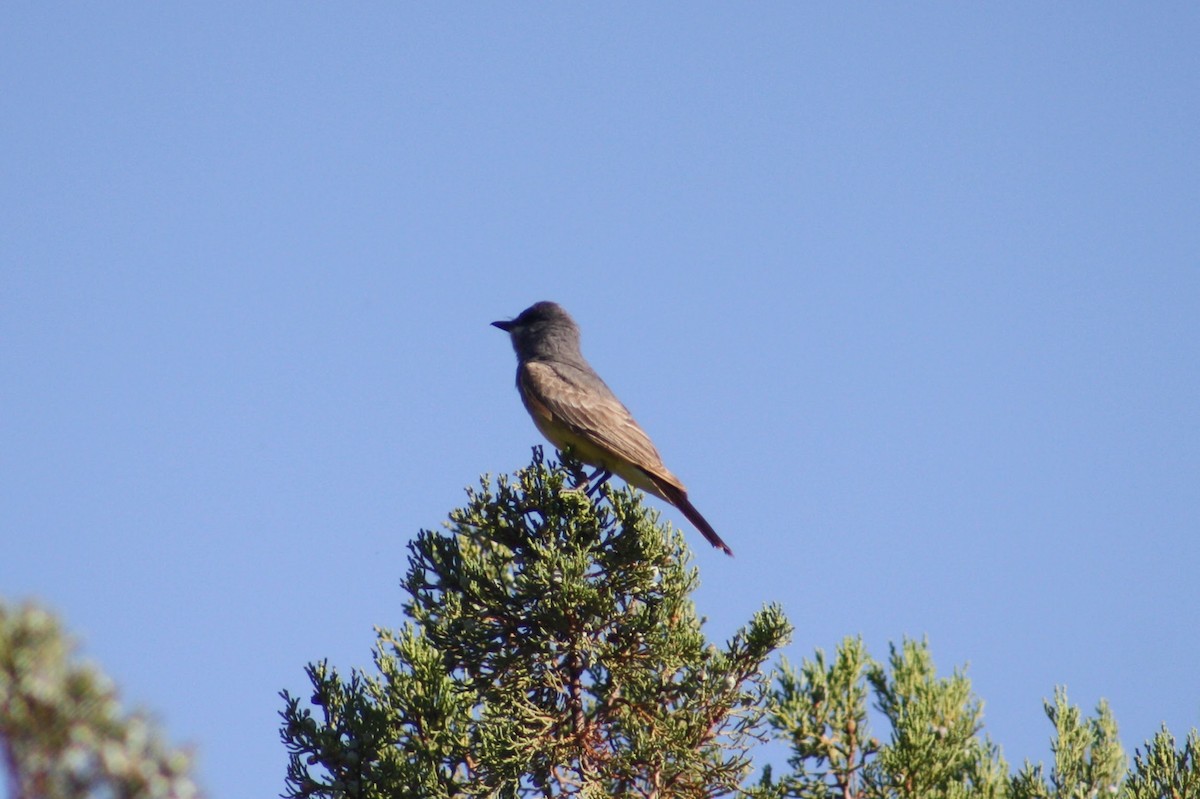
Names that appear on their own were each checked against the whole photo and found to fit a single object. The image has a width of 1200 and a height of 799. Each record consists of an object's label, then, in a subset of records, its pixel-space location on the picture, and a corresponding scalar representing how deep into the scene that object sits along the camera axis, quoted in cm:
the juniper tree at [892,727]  1193
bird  1703
